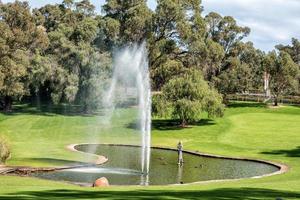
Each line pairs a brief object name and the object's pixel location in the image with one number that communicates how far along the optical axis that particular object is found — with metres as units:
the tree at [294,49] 143.66
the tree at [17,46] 65.50
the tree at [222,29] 93.06
